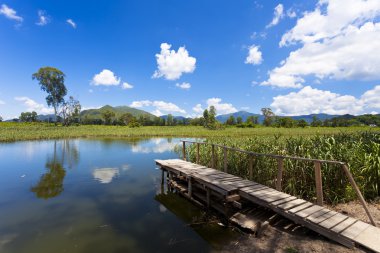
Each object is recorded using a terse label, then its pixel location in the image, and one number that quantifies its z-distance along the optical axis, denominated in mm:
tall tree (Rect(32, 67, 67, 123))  60719
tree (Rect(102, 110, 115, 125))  104338
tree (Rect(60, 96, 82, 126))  69950
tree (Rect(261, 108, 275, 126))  99988
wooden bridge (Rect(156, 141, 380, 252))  4602
